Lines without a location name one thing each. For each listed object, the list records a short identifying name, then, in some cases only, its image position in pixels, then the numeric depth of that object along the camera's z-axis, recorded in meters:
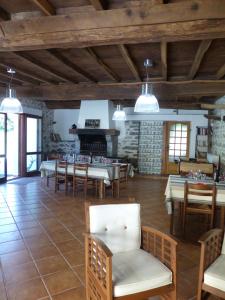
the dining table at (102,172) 5.39
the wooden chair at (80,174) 5.53
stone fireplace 8.62
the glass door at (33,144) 8.05
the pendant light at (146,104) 3.52
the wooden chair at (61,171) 5.79
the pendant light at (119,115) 6.08
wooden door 8.88
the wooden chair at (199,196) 3.35
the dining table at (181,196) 3.46
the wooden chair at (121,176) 5.67
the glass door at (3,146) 6.83
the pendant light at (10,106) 3.99
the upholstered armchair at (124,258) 1.72
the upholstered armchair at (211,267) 1.83
